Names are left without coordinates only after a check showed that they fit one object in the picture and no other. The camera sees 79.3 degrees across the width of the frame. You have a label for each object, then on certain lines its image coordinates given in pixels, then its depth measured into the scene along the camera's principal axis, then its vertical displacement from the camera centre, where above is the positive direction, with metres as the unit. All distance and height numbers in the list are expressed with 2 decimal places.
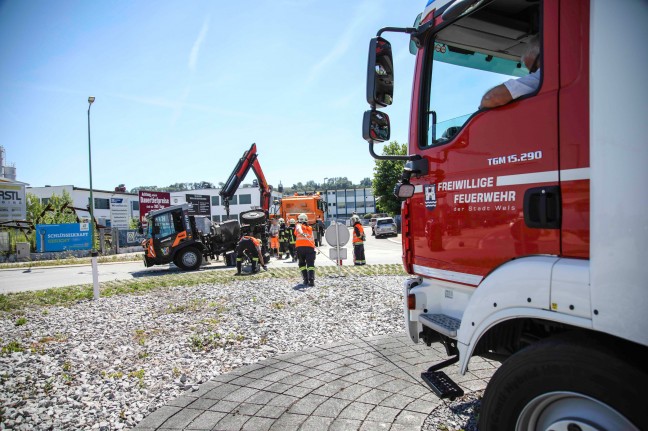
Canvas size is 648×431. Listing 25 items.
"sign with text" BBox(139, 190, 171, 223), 30.81 +0.89
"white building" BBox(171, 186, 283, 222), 72.50 +1.83
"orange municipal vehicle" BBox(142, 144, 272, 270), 14.98 -0.99
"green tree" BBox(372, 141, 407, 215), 40.31 +2.88
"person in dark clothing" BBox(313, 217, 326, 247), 24.59 -1.18
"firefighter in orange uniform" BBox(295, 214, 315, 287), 9.00 -0.97
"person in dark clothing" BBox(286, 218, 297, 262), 15.36 -1.32
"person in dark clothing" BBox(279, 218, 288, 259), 18.57 -1.53
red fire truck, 1.54 -0.02
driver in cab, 2.10 +0.66
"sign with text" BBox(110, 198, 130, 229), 30.72 -0.10
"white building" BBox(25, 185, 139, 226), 54.31 +2.28
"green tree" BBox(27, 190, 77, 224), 36.59 -0.05
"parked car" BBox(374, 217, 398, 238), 35.06 -1.71
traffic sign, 11.02 -0.75
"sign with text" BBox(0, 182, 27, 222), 24.50 +0.72
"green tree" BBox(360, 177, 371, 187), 117.94 +8.32
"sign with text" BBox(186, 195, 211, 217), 35.97 +0.80
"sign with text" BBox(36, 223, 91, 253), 26.67 -1.68
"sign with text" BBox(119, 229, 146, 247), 31.56 -2.15
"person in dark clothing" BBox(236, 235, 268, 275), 12.07 -1.24
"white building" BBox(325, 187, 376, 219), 101.25 +1.90
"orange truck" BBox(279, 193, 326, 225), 25.34 +0.16
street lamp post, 8.15 -1.32
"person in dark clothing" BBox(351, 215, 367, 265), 12.96 -1.15
